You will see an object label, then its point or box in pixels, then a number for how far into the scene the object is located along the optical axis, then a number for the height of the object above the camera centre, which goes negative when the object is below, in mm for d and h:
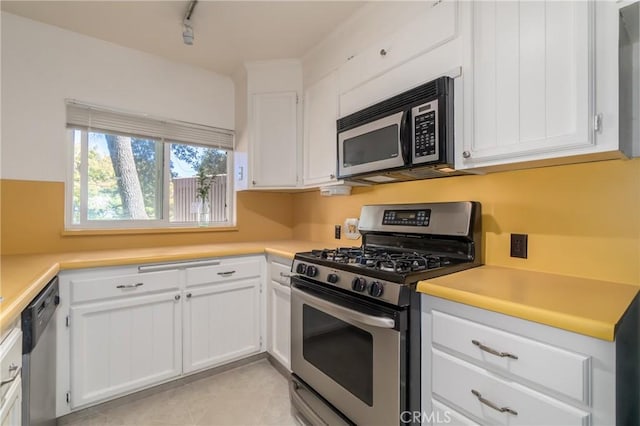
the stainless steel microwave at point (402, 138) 1408 +415
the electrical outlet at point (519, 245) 1430 -147
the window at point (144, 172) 2252 +351
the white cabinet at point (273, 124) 2543 +773
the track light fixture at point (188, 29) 1921 +1187
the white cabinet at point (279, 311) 2123 -716
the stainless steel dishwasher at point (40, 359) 1126 -625
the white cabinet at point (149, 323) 1697 -711
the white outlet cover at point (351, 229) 2301 -113
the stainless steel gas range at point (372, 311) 1216 -442
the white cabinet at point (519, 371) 800 -480
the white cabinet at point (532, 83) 1019 +505
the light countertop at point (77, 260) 1039 -270
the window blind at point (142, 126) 2217 +723
